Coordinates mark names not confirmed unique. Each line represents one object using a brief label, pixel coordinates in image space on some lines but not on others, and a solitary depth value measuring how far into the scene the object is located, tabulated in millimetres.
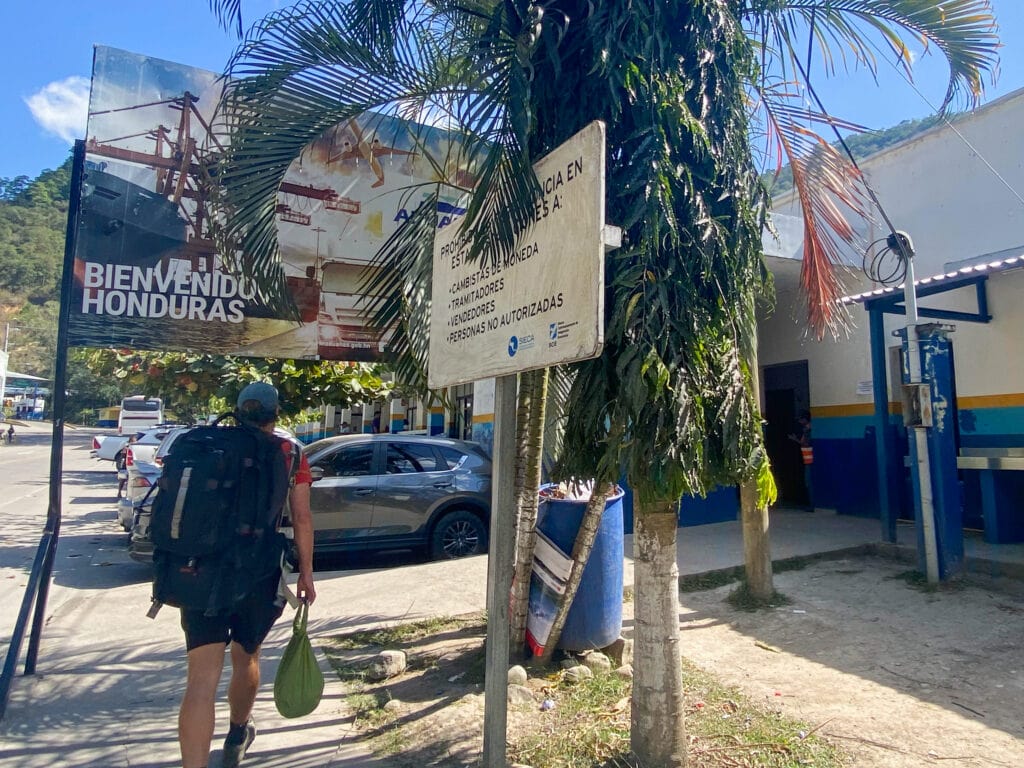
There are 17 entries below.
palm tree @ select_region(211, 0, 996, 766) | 2896
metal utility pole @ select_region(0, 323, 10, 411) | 55706
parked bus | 33844
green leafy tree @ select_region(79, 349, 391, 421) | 10375
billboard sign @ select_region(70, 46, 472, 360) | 6355
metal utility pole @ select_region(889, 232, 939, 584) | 6348
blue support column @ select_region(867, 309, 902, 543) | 7703
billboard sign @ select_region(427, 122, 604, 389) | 2338
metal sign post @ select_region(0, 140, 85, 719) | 4348
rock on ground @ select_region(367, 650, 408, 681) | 4762
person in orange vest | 11055
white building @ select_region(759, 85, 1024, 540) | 8102
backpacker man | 2963
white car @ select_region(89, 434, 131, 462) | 26547
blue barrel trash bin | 4727
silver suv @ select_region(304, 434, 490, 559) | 8516
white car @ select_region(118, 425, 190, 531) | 8992
